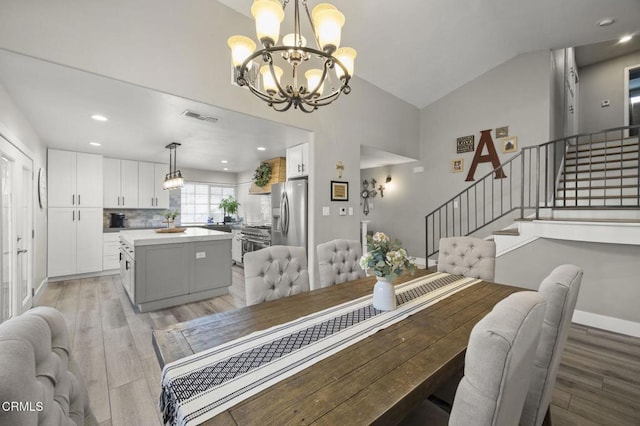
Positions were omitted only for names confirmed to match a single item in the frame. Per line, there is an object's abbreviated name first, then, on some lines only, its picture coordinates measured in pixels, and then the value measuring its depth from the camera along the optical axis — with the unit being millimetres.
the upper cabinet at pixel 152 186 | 5734
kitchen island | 3307
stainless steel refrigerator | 3820
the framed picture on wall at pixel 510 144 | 4441
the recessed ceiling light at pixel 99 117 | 2988
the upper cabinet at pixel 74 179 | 4594
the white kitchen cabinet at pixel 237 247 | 5973
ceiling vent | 2859
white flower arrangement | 1474
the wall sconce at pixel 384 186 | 6238
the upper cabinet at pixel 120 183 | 5328
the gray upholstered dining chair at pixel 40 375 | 432
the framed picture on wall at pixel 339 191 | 3859
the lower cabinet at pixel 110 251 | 5066
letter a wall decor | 4617
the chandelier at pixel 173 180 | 4176
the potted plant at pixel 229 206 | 7203
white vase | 1503
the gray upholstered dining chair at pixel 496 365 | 621
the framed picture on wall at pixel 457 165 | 5047
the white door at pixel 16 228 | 2551
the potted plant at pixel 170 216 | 4349
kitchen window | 7051
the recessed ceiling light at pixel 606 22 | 3431
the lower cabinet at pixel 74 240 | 4555
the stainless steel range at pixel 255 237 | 5007
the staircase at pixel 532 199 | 3312
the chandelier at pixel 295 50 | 1413
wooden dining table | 767
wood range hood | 5301
